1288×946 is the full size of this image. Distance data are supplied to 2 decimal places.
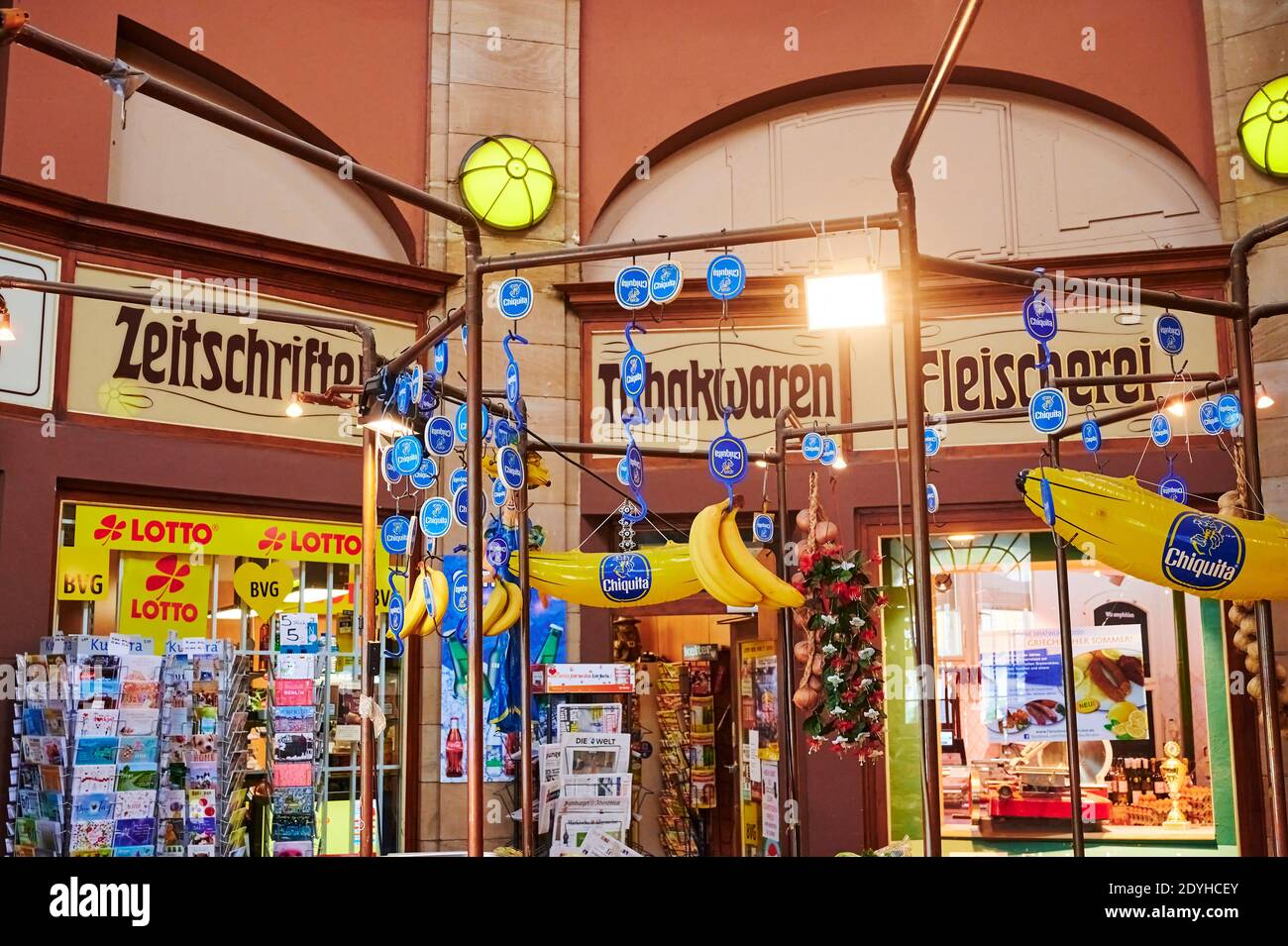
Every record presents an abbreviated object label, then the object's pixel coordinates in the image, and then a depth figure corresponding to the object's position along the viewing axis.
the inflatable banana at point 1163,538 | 4.97
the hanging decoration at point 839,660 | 6.40
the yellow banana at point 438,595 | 6.10
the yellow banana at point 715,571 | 6.03
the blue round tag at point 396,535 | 6.38
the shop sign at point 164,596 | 7.97
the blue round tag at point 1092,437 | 6.31
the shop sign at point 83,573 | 7.71
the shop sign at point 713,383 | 9.91
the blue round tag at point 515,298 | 5.01
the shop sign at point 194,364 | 8.11
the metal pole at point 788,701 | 6.52
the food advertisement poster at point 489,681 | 8.89
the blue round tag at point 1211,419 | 6.50
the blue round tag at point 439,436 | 5.54
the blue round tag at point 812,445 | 7.33
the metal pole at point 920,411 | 3.26
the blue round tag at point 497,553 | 5.92
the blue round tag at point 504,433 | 5.91
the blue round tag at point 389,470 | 5.73
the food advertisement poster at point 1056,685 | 9.86
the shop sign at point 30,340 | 7.64
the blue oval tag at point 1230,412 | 6.12
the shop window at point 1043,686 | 9.73
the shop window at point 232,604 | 7.84
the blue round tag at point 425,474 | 5.48
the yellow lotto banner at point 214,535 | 7.93
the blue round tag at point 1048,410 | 6.02
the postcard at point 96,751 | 7.06
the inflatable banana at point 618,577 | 6.53
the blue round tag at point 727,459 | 6.07
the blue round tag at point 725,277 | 5.10
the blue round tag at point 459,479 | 5.61
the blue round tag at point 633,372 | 5.83
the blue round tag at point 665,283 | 5.16
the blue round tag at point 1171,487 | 7.28
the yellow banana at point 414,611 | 6.29
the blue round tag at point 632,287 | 5.23
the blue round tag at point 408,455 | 5.39
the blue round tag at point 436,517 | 5.55
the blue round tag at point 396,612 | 6.49
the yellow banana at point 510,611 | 6.32
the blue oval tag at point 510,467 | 5.56
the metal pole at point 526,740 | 5.16
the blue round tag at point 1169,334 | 5.57
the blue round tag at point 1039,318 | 4.86
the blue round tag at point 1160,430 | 6.85
